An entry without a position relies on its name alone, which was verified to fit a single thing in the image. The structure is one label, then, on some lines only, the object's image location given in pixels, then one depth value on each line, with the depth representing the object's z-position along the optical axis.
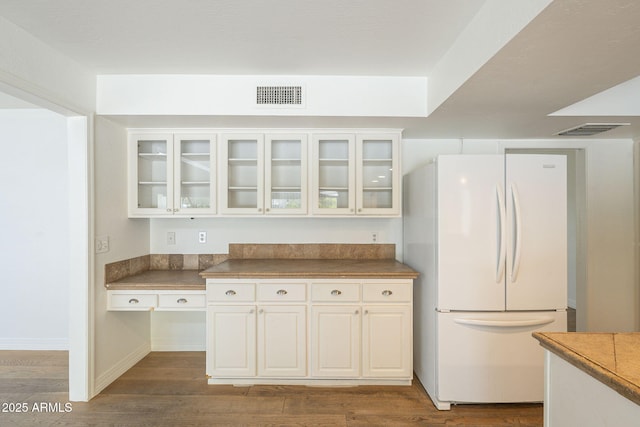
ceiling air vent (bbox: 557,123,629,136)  2.60
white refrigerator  2.16
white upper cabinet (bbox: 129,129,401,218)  2.73
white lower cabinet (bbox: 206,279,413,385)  2.42
